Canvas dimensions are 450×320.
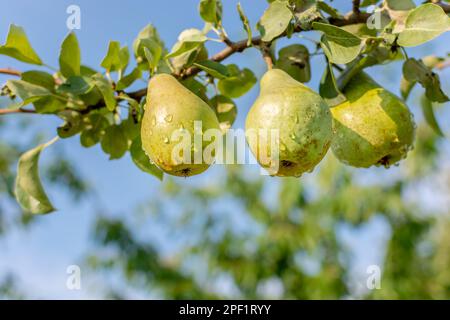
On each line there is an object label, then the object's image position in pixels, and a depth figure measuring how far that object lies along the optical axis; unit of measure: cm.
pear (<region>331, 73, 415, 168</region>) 83
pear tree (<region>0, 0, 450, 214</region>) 67
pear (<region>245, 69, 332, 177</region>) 64
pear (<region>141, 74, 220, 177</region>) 67
